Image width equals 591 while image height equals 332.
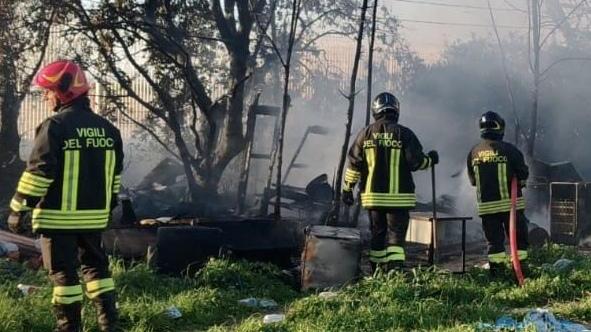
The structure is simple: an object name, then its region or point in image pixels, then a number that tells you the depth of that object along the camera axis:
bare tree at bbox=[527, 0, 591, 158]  12.47
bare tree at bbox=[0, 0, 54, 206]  11.02
